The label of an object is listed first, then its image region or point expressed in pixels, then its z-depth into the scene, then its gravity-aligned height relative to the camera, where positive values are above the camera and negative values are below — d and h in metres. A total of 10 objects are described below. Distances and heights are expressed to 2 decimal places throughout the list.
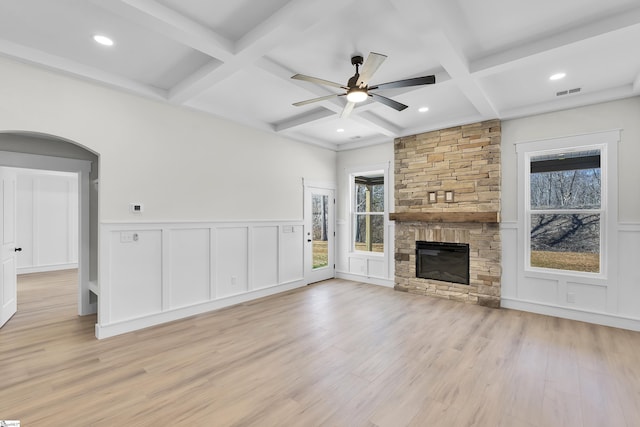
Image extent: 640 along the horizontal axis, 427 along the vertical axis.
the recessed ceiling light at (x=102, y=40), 2.64 +1.62
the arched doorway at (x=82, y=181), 3.71 +0.48
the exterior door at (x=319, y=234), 6.02 -0.45
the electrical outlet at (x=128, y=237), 3.57 -0.28
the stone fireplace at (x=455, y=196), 4.57 +0.29
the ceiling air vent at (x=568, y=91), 3.66 +1.55
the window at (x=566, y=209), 4.05 +0.05
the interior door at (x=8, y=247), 3.68 -0.45
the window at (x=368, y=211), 6.16 +0.05
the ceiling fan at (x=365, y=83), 2.47 +1.24
